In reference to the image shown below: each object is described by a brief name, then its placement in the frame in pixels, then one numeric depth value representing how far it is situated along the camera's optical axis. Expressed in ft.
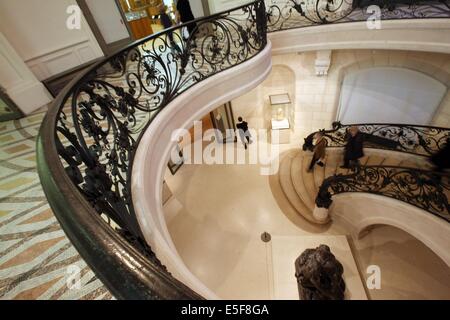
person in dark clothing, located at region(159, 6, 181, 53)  18.98
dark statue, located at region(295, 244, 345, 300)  12.32
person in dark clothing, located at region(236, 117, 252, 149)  27.32
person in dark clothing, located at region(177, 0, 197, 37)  16.96
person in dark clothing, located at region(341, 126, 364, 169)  19.10
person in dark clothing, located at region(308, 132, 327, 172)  21.31
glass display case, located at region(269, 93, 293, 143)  26.00
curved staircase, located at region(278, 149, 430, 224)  20.56
